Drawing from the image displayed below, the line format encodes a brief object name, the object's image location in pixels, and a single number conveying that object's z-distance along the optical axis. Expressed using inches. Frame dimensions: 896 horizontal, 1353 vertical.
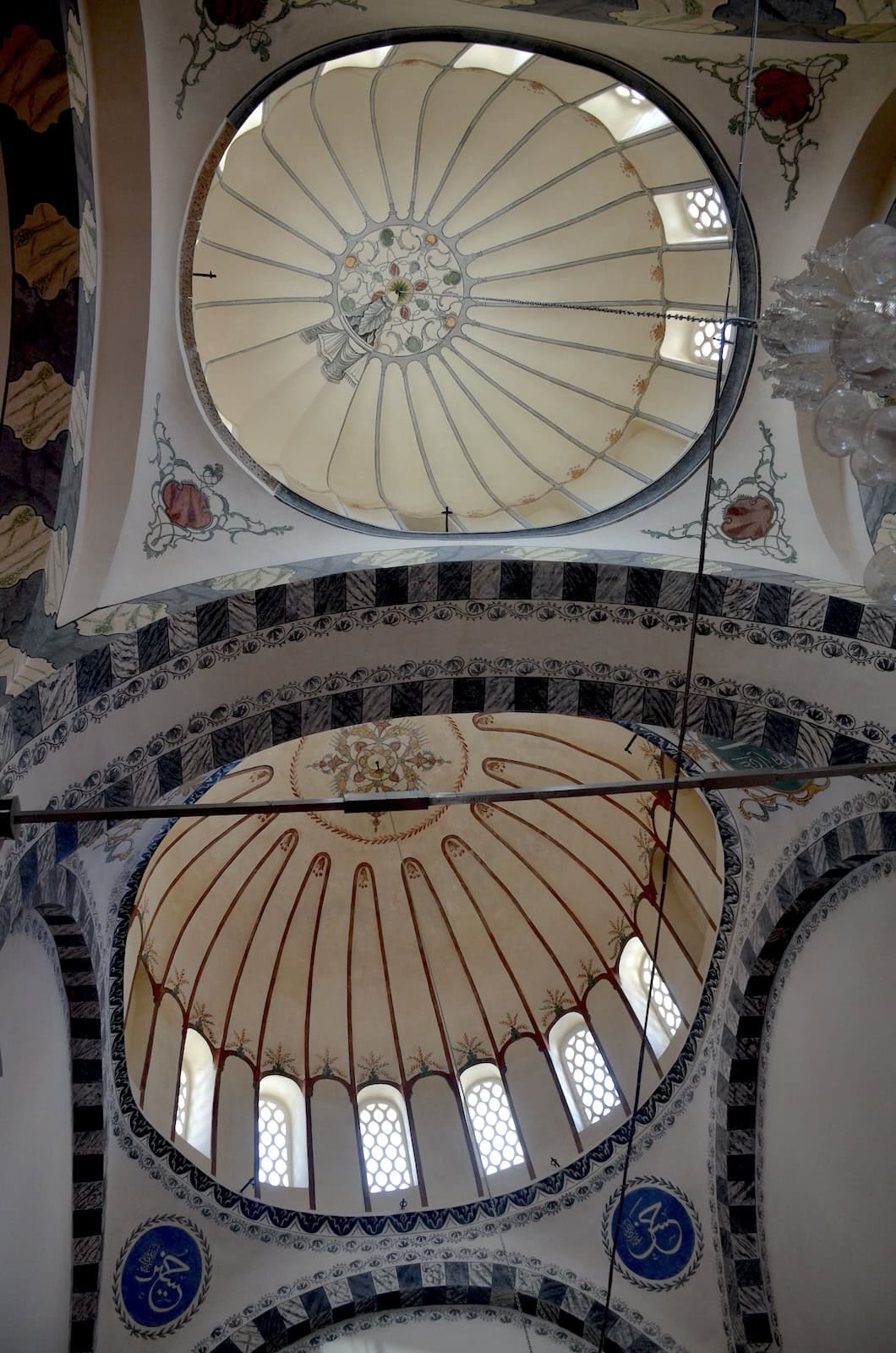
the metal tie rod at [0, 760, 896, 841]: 160.7
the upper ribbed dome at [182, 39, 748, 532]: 288.7
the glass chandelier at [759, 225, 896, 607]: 166.2
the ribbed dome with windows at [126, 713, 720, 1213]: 374.0
